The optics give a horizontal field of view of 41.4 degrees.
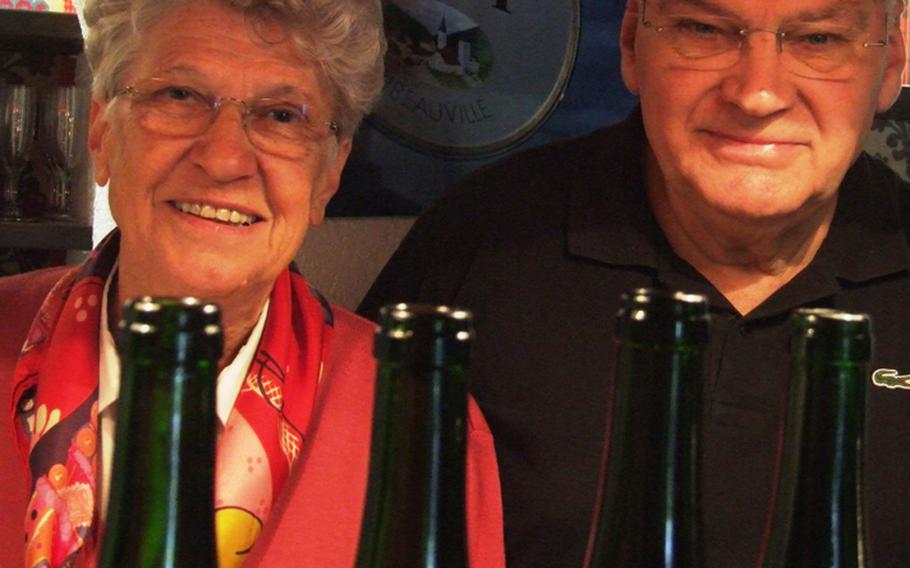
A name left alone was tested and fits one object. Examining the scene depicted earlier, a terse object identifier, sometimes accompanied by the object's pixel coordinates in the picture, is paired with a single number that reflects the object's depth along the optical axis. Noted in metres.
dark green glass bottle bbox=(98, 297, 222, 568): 0.53
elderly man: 1.27
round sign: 1.95
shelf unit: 1.98
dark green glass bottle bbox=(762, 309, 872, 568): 0.59
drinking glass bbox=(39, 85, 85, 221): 2.10
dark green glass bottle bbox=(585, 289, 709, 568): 0.59
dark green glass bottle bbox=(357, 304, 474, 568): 0.56
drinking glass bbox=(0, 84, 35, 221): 2.07
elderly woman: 1.20
